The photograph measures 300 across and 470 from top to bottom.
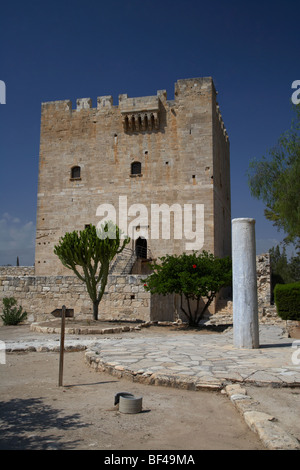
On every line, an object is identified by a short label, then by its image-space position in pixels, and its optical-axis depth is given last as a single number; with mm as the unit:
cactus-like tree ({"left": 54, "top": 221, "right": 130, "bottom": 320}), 12430
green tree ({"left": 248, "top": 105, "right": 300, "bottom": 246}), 13857
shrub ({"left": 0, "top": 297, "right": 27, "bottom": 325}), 13414
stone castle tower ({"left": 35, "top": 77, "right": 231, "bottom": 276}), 21000
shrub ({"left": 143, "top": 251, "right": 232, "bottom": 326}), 11250
